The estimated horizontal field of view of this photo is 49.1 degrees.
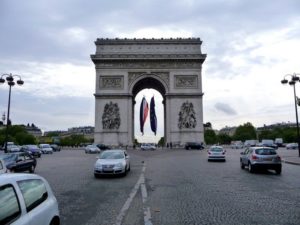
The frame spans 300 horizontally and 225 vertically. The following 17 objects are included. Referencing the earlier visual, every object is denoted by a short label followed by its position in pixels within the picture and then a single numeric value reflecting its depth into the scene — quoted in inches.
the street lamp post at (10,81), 1113.6
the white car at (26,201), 132.6
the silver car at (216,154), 1012.5
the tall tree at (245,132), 5251.0
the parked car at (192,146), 2015.3
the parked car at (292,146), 2422.5
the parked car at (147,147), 2114.1
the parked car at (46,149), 1907.6
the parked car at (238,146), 2821.9
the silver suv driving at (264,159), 672.4
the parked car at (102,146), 2009.1
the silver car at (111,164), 585.0
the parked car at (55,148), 2324.1
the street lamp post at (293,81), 1148.9
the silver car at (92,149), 1769.2
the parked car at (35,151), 1473.9
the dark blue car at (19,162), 623.5
